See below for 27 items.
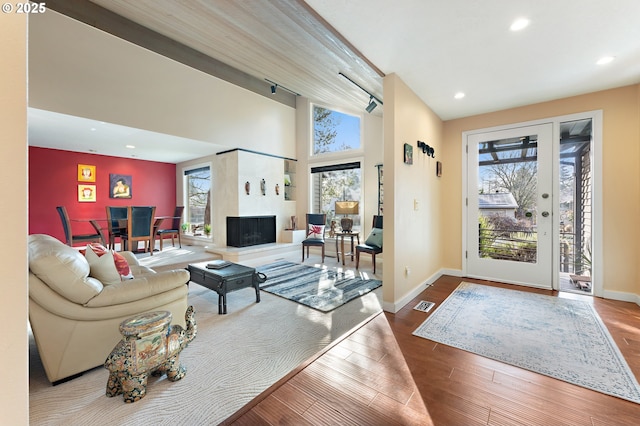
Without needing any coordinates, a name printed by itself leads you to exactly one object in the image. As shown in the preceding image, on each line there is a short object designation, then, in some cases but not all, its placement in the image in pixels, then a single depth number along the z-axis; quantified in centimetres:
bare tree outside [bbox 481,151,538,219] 382
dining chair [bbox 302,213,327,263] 555
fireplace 576
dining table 468
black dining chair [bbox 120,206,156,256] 490
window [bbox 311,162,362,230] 614
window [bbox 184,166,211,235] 687
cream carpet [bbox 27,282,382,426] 153
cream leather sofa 171
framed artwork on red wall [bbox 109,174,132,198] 632
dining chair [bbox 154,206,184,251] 597
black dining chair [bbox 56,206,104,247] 438
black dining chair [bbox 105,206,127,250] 489
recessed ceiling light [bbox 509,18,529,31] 212
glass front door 373
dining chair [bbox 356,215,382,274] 458
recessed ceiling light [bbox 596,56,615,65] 263
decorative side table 160
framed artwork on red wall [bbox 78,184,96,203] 586
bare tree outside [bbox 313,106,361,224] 620
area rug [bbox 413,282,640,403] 190
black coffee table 293
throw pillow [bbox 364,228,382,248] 474
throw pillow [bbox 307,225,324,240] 592
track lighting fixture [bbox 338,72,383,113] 386
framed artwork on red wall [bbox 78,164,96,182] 582
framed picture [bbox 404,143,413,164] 319
